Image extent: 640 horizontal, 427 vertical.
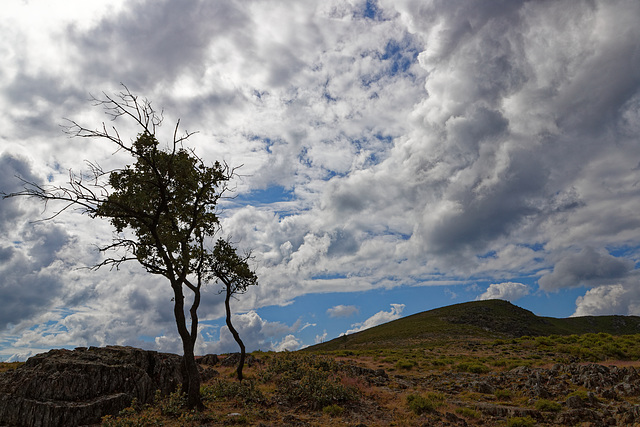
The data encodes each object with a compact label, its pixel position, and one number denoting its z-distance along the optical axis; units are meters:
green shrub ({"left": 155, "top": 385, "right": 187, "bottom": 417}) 18.59
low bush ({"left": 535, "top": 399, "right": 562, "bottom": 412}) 21.23
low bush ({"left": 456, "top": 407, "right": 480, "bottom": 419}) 20.56
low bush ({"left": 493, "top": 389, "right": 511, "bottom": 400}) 25.17
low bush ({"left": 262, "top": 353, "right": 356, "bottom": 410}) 22.05
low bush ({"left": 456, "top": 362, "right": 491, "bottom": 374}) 36.44
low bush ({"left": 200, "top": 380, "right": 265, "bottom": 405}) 21.58
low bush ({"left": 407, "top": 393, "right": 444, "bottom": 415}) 21.12
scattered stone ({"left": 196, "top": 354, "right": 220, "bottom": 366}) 38.35
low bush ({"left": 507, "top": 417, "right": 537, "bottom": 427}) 18.59
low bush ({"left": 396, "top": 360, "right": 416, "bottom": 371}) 40.28
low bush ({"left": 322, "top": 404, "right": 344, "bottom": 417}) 20.17
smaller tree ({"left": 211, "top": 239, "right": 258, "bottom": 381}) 29.59
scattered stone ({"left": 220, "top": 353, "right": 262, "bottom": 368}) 37.88
